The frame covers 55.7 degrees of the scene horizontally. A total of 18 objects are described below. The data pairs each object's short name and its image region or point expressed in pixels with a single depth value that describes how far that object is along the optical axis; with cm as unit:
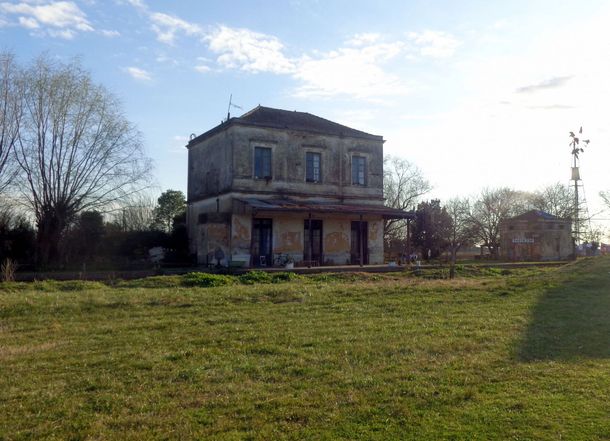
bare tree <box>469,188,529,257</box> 4922
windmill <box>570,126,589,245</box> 4531
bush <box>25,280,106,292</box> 1455
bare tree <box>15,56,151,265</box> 2512
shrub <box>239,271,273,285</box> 1770
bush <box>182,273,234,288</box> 1638
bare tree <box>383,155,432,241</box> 4909
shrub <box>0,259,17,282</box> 1614
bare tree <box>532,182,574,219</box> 5312
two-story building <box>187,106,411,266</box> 2611
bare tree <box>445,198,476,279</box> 4728
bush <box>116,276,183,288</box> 1570
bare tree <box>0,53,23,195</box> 2420
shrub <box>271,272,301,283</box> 1811
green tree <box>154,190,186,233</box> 4081
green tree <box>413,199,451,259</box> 3719
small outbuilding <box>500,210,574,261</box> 3716
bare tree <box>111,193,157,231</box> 2888
